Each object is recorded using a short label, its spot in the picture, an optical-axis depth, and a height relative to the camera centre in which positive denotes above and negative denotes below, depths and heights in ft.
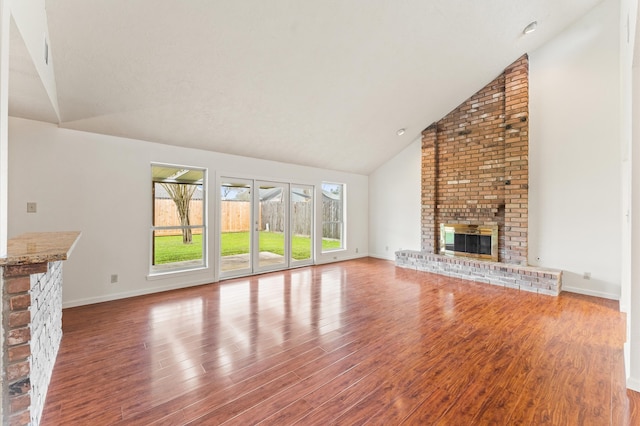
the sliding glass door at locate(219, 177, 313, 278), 17.08 -0.87
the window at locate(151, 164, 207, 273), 14.67 -0.31
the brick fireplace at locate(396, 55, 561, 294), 15.80 +2.03
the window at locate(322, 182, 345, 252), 22.27 -0.29
